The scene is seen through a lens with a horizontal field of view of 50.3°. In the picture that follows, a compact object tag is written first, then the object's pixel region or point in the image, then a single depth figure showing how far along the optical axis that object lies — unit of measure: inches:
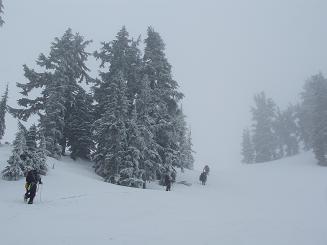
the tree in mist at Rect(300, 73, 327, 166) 2148.1
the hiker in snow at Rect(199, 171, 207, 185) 1519.4
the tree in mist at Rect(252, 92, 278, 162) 3034.0
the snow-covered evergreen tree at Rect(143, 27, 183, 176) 1358.1
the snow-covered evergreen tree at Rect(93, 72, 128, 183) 1192.8
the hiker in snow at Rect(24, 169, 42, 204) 703.6
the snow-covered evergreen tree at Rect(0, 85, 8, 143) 1556.3
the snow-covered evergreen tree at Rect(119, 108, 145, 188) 1162.0
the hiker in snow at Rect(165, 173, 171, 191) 1185.4
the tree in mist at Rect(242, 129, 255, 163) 3356.3
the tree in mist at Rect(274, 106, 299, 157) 3242.1
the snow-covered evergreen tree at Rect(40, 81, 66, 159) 1282.0
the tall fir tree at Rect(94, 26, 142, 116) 1478.8
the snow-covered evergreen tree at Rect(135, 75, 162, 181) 1246.7
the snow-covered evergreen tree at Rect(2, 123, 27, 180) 898.7
